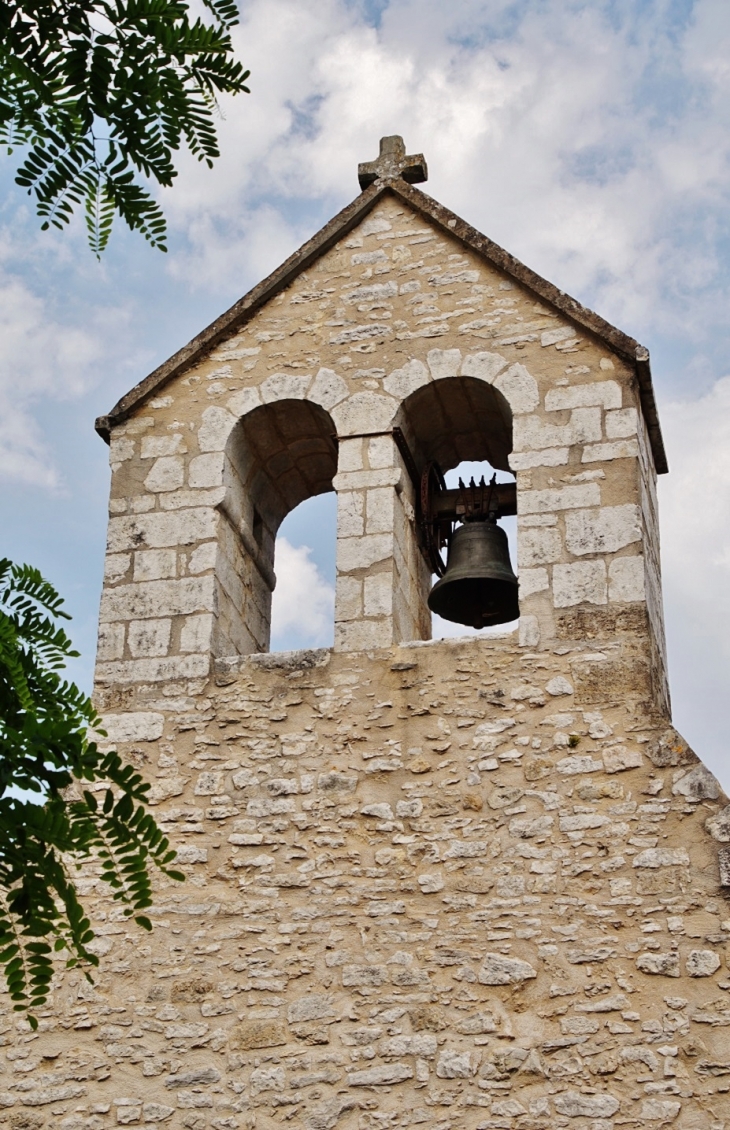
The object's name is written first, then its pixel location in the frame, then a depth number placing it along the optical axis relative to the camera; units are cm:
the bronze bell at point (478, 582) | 722
